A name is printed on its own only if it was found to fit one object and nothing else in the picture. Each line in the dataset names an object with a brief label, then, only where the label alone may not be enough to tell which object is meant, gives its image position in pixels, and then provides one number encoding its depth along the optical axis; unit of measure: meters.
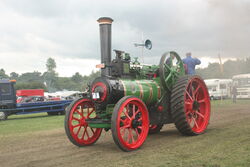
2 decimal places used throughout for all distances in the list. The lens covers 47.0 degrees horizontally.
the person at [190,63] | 7.97
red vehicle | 28.02
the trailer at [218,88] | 27.27
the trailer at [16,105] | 15.15
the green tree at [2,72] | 89.64
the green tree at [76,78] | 110.56
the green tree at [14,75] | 110.88
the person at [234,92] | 18.48
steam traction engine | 5.25
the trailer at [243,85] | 22.83
